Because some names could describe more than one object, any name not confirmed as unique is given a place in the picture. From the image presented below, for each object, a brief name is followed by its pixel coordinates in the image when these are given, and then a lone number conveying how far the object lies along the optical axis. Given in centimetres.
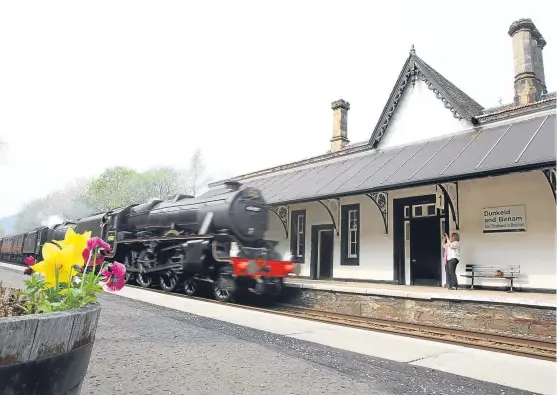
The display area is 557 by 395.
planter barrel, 125
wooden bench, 902
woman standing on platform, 952
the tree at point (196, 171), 5416
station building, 880
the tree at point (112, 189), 5322
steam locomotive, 985
